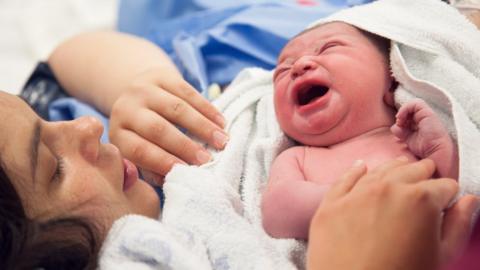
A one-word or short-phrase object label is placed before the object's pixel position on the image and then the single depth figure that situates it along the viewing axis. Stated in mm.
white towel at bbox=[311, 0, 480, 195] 675
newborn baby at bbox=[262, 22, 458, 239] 634
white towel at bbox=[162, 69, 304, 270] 624
